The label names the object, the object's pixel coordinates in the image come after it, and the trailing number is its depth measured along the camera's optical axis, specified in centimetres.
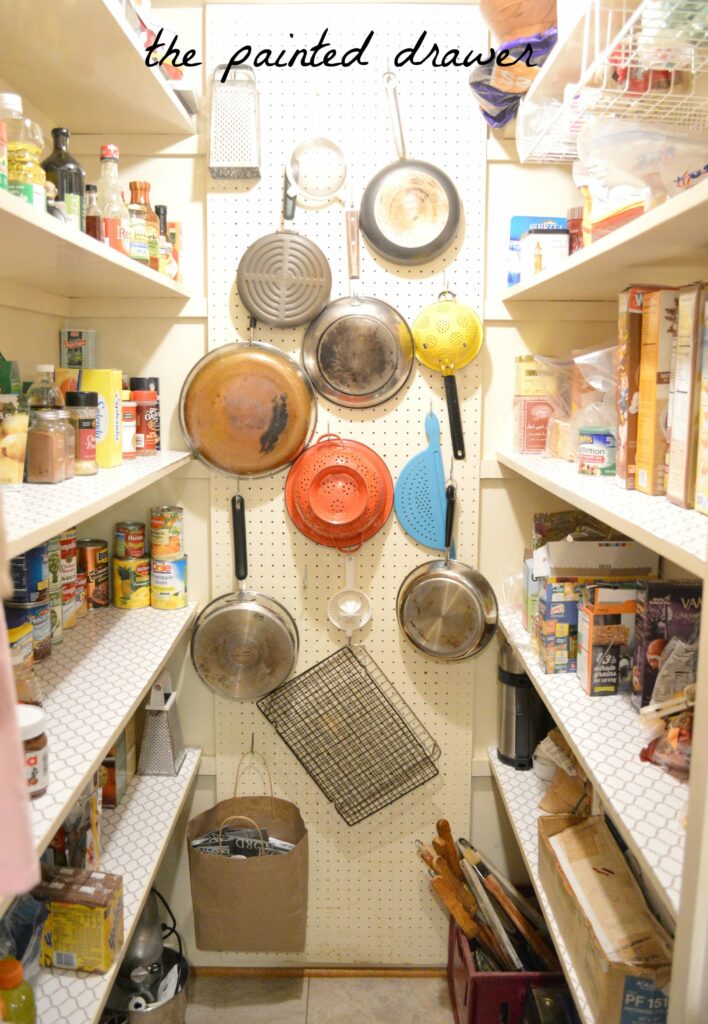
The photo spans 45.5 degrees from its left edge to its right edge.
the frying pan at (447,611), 216
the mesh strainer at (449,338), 206
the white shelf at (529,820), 137
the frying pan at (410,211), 204
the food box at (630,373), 140
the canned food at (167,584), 213
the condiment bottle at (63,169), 148
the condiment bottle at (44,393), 145
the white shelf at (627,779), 106
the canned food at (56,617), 179
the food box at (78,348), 207
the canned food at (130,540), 212
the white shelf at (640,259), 103
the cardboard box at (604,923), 122
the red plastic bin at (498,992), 180
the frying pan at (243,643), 217
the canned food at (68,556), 184
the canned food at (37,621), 155
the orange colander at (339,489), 211
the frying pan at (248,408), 209
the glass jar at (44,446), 141
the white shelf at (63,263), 112
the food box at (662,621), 145
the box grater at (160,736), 212
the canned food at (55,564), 177
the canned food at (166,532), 212
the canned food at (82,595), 199
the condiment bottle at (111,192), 169
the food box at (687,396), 120
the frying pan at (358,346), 208
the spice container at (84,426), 155
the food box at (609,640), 158
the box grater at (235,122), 198
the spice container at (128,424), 190
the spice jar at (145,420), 197
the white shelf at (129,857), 138
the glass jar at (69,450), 147
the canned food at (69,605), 187
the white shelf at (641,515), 99
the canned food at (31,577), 158
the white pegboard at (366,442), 203
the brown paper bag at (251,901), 209
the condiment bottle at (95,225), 157
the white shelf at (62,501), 105
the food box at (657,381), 133
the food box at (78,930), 144
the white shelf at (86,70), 143
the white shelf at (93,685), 124
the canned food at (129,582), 211
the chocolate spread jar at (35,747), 112
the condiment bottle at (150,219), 187
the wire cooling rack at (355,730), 224
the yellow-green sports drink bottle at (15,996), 123
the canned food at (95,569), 207
